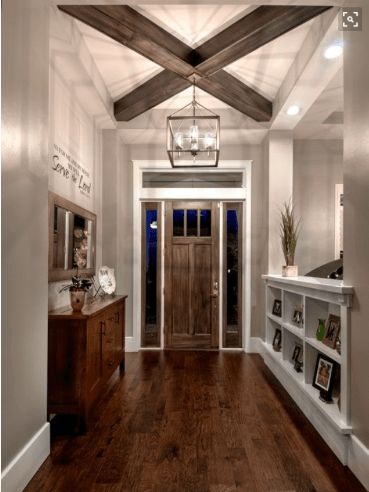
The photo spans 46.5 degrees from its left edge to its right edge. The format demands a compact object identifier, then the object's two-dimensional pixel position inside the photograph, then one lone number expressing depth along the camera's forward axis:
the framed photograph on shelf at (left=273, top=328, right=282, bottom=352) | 4.91
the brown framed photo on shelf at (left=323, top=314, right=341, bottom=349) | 3.20
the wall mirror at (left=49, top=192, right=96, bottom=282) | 3.67
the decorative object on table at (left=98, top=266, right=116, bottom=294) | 4.65
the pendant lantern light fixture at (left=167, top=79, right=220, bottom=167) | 3.87
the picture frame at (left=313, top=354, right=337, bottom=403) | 3.14
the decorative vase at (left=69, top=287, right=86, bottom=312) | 3.38
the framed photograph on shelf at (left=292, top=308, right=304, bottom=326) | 4.22
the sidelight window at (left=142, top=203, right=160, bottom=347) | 6.14
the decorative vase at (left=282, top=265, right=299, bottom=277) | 4.86
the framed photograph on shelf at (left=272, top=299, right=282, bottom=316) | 5.10
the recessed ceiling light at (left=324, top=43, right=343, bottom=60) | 3.50
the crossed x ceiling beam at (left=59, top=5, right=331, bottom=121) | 3.48
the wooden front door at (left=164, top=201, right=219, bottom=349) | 6.14
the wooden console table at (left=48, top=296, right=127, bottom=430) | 3.16
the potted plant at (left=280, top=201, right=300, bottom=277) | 4.94
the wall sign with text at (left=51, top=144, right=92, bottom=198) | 3.88
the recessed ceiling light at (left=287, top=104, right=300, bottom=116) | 4.76
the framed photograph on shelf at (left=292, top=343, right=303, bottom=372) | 3.98
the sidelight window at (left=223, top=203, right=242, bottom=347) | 6.14
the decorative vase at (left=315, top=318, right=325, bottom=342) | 3.47
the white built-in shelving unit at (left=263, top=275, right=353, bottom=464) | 2.71
